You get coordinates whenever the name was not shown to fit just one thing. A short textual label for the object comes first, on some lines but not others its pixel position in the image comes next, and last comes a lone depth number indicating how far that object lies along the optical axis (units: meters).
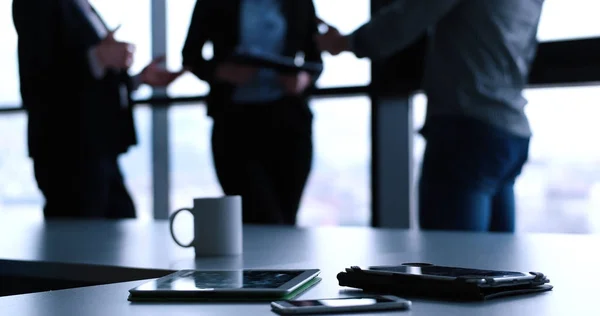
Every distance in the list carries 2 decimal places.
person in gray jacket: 2.78
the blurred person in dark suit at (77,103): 3.64
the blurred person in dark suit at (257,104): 3.87
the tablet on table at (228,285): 1.61
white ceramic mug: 2.09
